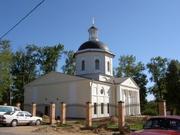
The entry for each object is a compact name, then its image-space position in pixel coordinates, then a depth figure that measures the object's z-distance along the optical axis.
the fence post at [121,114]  14.01
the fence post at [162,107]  13.66
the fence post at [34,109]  20.98
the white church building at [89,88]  25.71
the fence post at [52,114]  18.48
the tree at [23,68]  39.48
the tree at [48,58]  40.42
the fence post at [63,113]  17.93
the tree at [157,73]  40.42
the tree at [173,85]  35.68
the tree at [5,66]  34.17
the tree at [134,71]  41.00
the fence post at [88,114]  15.59
